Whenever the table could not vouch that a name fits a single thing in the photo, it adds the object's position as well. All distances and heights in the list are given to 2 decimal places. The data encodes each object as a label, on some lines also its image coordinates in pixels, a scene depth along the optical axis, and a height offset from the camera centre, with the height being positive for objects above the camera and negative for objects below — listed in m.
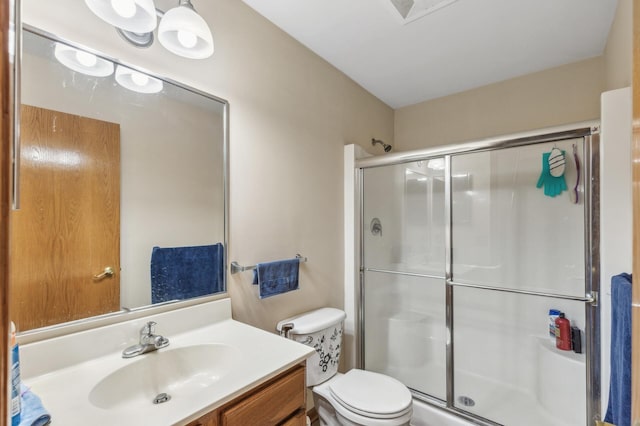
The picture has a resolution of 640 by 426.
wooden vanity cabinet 0.84 -0.60
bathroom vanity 0.77 -0.50
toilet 1.44 -0.94
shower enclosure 1.74 -0.43
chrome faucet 1.05 -0.47
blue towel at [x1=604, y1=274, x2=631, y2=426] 0.89 -0.46
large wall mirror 0.92 +0.09
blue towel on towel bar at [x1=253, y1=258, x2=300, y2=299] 1.51 -0.33
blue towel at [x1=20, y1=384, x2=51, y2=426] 0.64 -0.44
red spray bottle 1.74 -0.71
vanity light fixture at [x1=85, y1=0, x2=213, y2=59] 0.93 +0.66
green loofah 1.77 +0.19
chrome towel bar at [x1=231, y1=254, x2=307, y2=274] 1.45 -0.27
